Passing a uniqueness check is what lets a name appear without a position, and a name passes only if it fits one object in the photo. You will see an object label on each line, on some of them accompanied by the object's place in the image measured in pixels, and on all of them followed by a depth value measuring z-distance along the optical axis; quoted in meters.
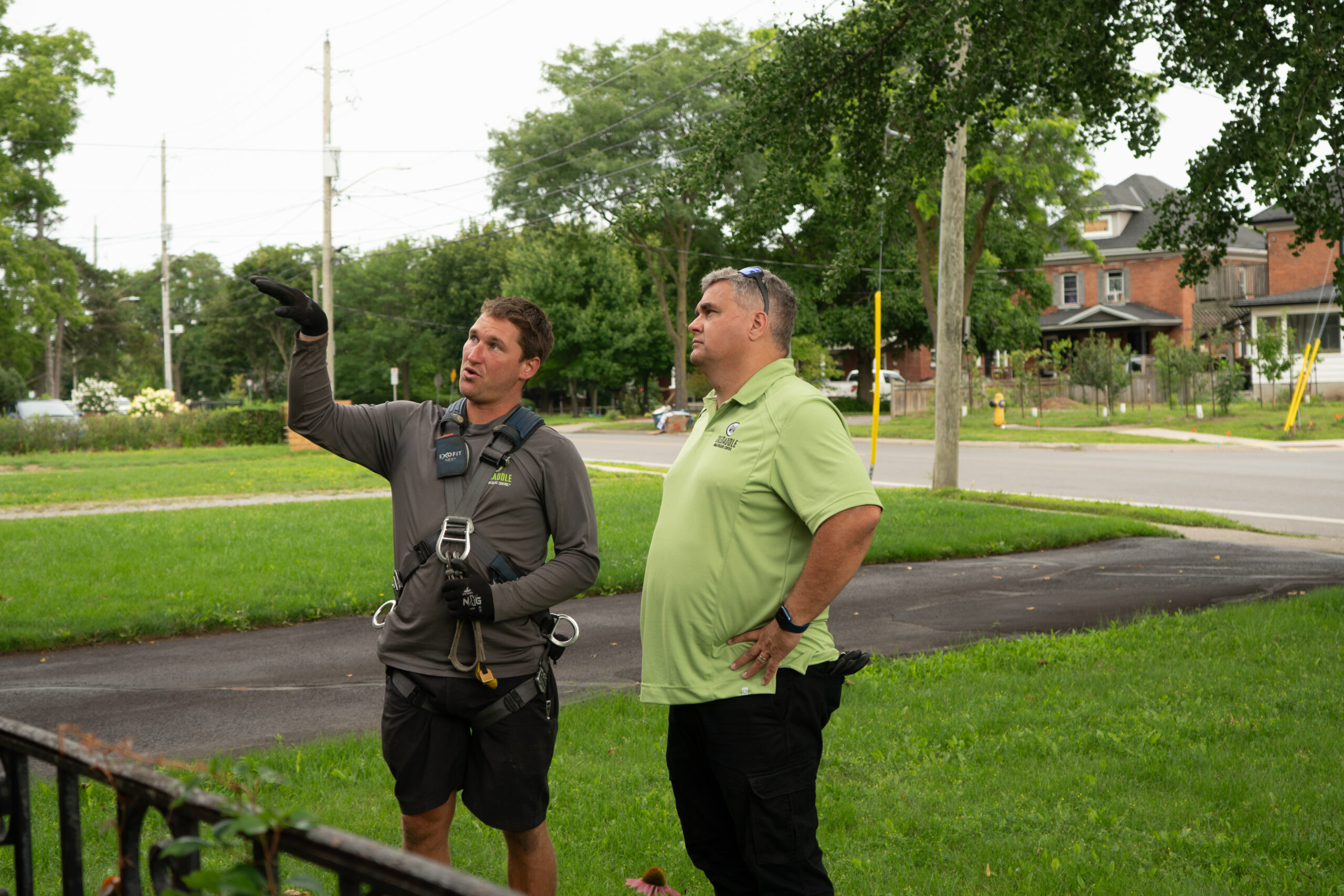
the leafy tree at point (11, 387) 49.50
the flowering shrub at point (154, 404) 34.59
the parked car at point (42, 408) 35.69
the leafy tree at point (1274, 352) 33.28
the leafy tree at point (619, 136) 48.03
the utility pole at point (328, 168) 29.95
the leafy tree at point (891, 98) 9.18
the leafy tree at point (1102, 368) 37.06
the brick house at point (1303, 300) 41.81
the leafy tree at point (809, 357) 44.44
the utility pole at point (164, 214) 48.91
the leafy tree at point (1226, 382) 35.28
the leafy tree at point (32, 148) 34.44
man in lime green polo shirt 2.96
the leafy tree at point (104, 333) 70.75
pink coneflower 3.89
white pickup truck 52.09
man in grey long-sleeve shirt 3.19
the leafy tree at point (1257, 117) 7.32
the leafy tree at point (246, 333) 71.94
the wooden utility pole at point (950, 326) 16.47
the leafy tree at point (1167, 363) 38.12
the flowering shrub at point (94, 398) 40.75
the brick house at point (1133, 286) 55.38
